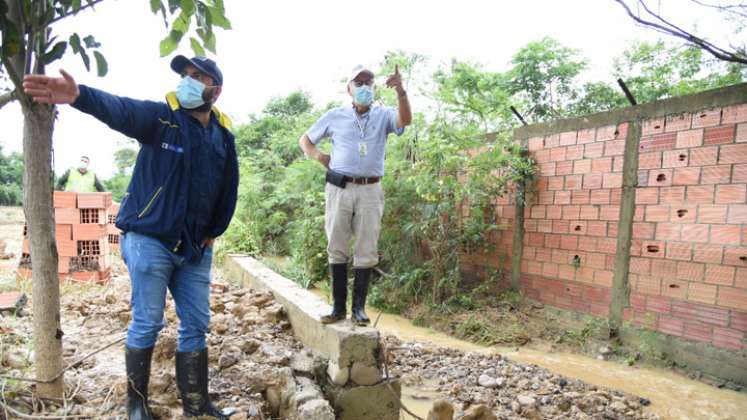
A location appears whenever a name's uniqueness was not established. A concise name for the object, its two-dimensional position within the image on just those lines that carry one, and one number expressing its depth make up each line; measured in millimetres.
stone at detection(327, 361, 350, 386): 2744
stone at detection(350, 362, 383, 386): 2770
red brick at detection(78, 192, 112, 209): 5188
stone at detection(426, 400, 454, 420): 2583
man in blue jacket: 1946
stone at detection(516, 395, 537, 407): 3299
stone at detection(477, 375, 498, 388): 3623
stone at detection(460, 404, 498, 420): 2646
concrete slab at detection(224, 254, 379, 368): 2752
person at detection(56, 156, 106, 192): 6695
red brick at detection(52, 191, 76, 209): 5113
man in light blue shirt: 2908
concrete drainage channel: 2623
